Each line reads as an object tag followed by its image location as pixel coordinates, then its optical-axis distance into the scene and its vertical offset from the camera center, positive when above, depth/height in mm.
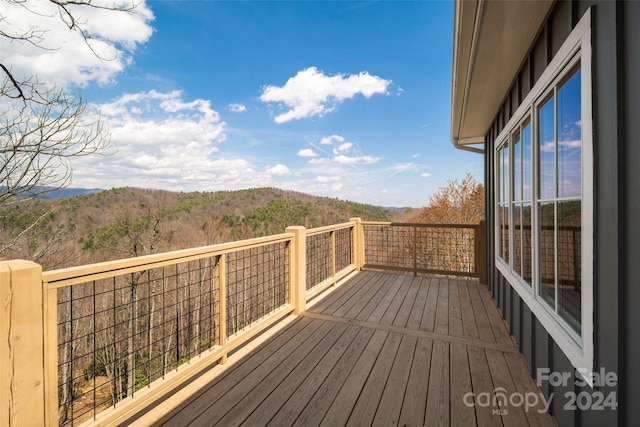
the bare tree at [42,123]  3322 +1595
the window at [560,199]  1218 +92
